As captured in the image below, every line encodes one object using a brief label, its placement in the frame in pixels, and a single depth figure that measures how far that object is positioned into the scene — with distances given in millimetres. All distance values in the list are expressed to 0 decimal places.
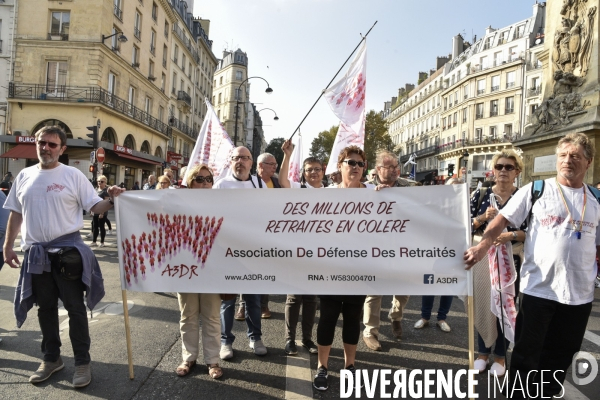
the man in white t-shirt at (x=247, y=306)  3707
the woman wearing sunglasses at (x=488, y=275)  3574
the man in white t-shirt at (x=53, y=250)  3137
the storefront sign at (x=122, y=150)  25506
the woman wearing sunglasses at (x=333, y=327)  3123
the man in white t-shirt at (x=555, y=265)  2588
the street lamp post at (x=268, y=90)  23922
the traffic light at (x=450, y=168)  20091
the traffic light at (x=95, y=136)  16812
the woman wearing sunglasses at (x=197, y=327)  3344
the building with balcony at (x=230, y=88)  70188
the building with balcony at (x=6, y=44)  24328
